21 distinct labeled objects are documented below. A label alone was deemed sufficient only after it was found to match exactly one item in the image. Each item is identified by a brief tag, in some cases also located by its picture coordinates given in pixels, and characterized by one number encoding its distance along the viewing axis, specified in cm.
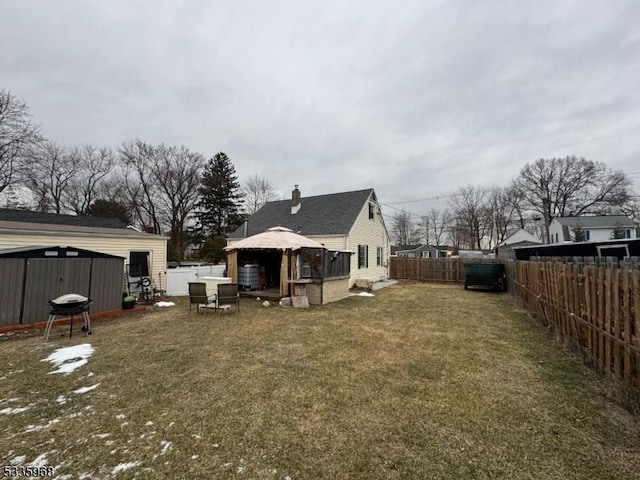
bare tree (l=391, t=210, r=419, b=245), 5556
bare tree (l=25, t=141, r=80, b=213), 2525
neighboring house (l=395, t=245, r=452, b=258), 3919
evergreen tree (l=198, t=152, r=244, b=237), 3372
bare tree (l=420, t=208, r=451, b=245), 5316
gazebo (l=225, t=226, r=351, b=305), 1078
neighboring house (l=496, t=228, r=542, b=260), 3163
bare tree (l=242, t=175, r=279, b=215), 3734
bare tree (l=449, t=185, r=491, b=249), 4397
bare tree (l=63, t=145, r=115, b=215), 2803
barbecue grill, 590
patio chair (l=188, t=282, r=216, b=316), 831
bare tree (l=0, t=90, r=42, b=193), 1739
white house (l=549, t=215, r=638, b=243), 2648
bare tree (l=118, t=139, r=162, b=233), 2933
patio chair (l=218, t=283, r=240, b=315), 838
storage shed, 680
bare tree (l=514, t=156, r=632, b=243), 3434
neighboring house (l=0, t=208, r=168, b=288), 957
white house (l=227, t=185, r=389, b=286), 1650
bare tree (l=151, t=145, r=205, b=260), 3069
